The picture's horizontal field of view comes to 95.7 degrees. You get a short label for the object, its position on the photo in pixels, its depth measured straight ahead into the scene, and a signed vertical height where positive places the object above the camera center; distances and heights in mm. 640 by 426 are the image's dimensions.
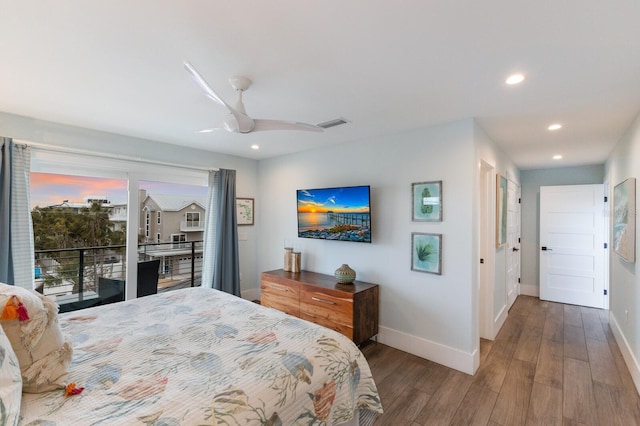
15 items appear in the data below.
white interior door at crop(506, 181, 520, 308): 4352 -440
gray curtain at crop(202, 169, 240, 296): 4152 -341
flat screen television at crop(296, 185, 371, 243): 3358 +18
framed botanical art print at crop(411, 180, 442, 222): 2918 +147
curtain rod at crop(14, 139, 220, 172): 2785 +634
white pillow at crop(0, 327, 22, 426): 896 -578
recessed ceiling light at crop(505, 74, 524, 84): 1898 +918
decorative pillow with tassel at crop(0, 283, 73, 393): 1121 -520
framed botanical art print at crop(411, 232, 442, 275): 2900 -383
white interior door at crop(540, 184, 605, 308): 4652 -464
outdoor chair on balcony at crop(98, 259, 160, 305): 3490 -880
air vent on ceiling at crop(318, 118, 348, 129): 2840 +925
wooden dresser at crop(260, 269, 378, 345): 3012 -985
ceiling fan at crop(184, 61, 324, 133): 1858 +633
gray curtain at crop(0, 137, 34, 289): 2586 -57
